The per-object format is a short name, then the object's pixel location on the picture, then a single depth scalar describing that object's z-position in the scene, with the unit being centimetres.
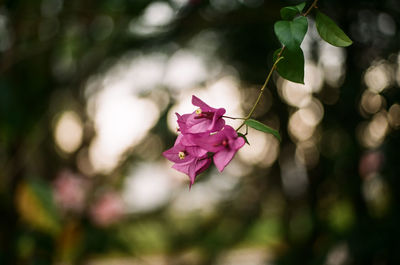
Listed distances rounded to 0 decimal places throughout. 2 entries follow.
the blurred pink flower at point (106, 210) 213
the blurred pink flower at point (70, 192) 202
